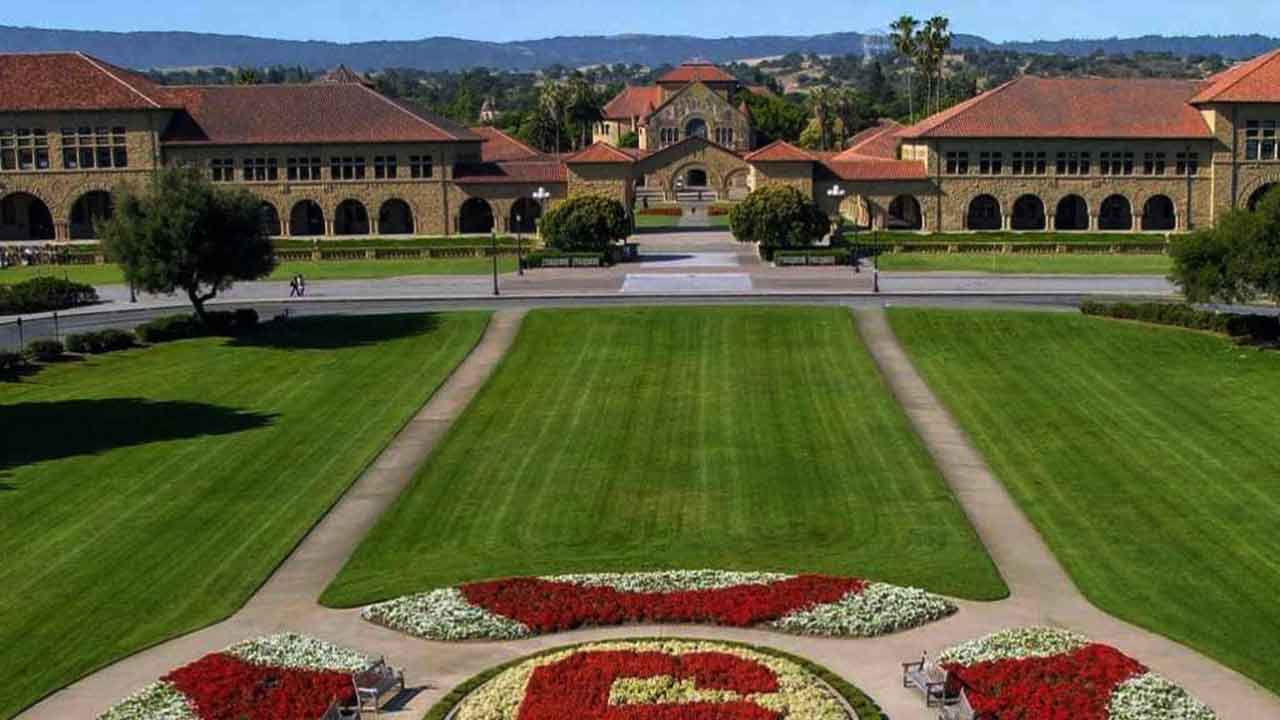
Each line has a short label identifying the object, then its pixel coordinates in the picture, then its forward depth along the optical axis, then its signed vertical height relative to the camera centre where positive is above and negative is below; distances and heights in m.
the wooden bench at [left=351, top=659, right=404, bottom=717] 25.70 -7.93
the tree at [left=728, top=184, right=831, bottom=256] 86.69 -1.67
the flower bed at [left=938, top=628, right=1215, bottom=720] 25.20 -8.23
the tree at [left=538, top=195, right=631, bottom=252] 86.12 -1.58
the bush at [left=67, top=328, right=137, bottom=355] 60.47 -5.15
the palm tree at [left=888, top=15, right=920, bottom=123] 136.75 +12.88
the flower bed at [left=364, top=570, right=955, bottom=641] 29.56 -7.87
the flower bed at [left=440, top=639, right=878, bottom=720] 25.11 -8.11
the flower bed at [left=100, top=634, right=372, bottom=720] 25.64 -8.02
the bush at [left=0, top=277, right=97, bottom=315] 72.81 -4.01
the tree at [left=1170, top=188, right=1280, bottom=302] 57.16 -2.99
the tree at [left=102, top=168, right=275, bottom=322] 63.31 -1.26
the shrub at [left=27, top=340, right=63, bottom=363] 58.69 -5.20
